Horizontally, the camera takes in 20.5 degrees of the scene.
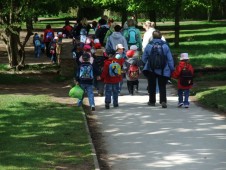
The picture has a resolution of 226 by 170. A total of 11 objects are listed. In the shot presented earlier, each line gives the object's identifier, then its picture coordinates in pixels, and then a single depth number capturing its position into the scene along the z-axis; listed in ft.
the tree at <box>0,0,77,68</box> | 68.95
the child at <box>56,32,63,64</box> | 81.71
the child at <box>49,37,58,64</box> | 86.06
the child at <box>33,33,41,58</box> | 97.81
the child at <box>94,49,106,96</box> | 51.98
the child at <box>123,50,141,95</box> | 52.16
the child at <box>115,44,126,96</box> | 50.29
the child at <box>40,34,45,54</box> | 102.29
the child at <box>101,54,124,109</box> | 45.98
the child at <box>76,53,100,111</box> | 44.70
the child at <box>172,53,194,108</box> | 45.42
